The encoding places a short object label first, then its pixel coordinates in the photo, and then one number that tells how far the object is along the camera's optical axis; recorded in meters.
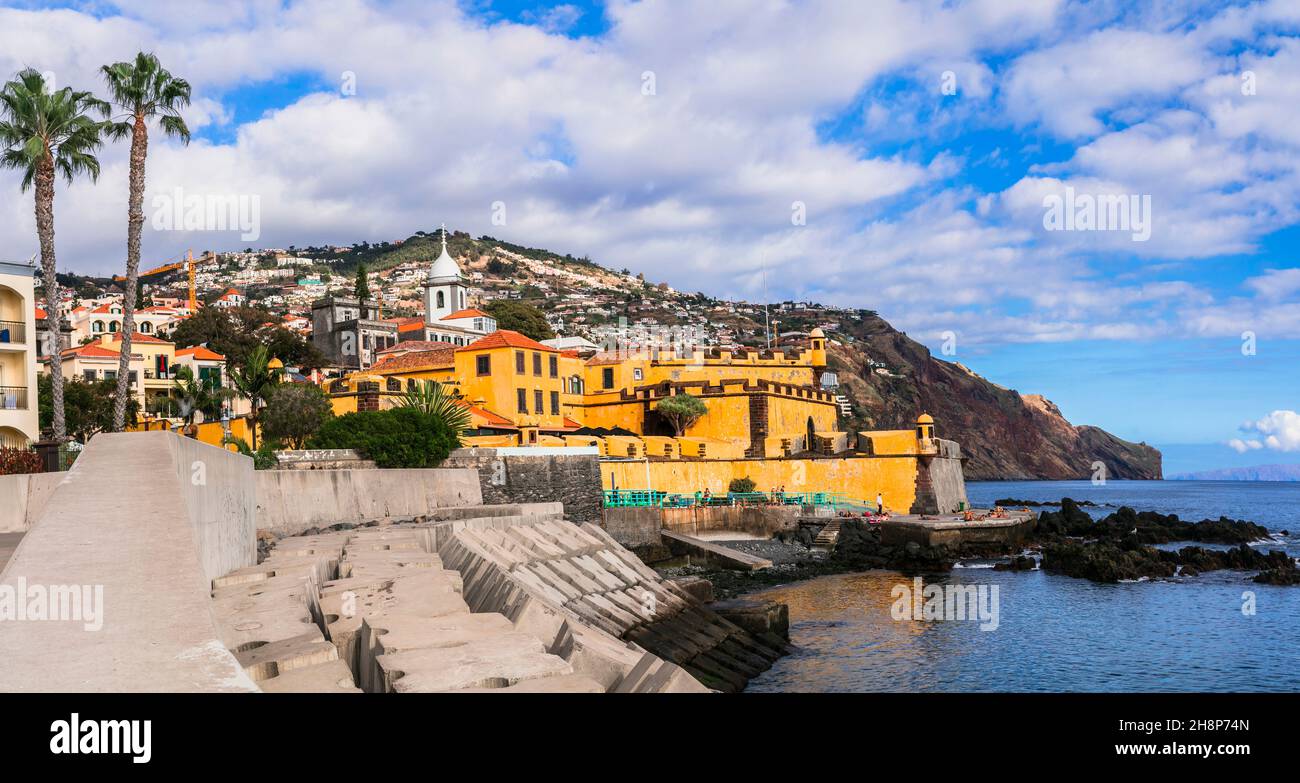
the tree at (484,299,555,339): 89.44
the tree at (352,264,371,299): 96.62
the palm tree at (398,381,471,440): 35.28
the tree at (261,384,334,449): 38.69
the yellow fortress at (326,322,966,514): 43.88
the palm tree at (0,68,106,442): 28.16
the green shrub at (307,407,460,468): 31.28
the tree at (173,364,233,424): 52.03
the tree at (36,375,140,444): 47.78
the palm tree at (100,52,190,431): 29.44
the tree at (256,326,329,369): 78.19
